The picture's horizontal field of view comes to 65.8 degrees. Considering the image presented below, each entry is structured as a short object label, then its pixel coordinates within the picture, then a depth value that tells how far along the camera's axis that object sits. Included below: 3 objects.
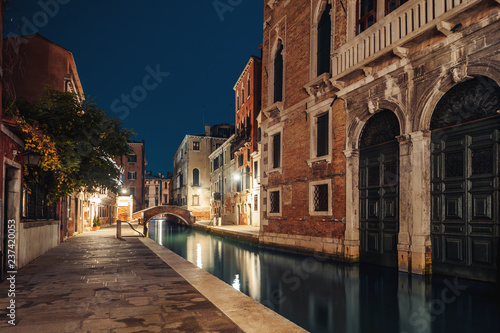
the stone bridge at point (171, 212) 38.75
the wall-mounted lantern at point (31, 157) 8.45
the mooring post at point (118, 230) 18.42
